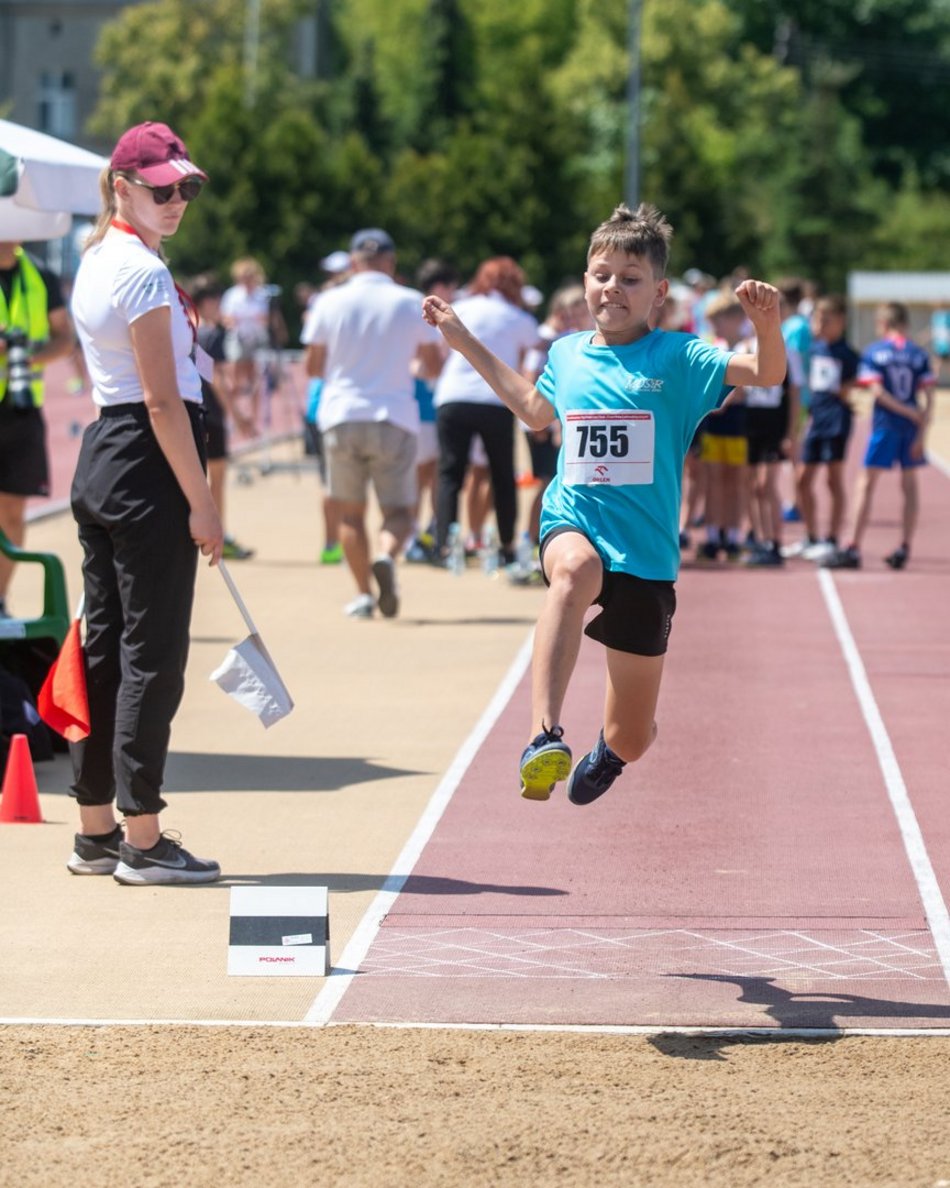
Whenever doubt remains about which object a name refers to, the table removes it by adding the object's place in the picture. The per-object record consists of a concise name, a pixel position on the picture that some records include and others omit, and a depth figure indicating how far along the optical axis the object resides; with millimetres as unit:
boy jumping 12320
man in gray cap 26594
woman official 13383
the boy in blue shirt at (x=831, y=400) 33156
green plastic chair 17969
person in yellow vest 20812
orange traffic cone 16031
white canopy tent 17656
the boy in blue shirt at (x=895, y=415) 32437
